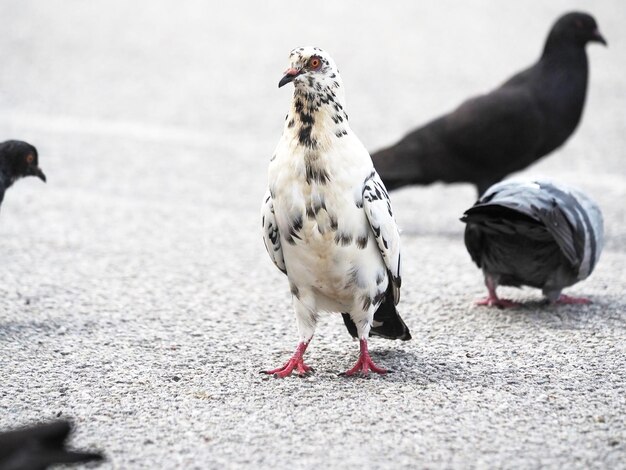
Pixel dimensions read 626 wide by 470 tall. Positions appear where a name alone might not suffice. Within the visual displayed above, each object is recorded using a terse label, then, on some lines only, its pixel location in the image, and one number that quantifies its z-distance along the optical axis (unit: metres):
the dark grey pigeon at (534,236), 10.33
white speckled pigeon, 8.45
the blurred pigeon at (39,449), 5.74
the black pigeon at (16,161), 11.77
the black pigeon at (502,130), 14.63
